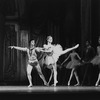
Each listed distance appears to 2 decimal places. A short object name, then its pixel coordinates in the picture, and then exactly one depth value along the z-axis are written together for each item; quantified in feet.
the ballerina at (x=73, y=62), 54.86
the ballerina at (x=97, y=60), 52.73
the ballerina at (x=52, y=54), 52.21
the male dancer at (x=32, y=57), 51.19
